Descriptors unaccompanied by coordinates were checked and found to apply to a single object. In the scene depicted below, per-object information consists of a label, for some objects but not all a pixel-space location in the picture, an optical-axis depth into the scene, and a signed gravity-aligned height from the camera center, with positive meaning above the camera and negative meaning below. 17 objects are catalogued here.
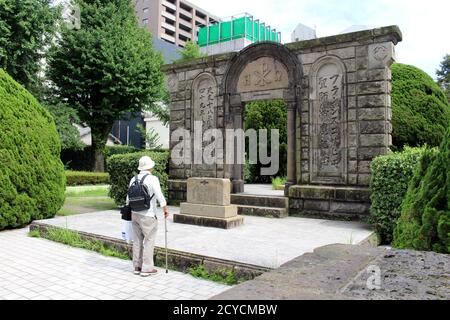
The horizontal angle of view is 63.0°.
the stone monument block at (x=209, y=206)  8.24 -0.95
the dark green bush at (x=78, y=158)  27.64 +0.58
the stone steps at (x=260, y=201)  9.94 -0.99
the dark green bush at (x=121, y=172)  10.92 -0.19
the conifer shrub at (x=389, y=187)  7.39 -0.46
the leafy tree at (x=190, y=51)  27.98 +8.91
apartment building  66.38 +28.01
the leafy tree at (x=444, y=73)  36.14 +9.71
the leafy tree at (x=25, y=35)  18.00 +6.74
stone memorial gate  8.95 +1.58
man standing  5.33 -0.95
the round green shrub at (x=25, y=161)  8.70 +0.11
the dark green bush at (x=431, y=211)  3.19 -0.43
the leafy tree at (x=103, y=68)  21.52 +5.85
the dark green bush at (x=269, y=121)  17.11 +2.11
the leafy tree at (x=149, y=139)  26.73 +1.93
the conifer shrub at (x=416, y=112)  12.23 +1.81
